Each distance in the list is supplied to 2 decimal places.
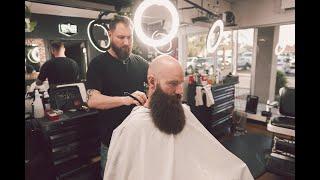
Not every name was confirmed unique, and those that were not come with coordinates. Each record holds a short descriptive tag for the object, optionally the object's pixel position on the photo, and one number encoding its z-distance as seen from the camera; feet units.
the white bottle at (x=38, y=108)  8.68
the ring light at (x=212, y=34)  10.39
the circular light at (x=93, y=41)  6.70
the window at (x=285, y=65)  17.86
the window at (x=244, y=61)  17.90
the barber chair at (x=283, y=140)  9.12
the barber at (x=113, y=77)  5.65
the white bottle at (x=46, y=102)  9.37
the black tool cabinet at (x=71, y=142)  8.55
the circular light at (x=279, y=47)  17.31
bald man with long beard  4.31
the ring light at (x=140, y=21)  5.57
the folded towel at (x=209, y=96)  12.41
